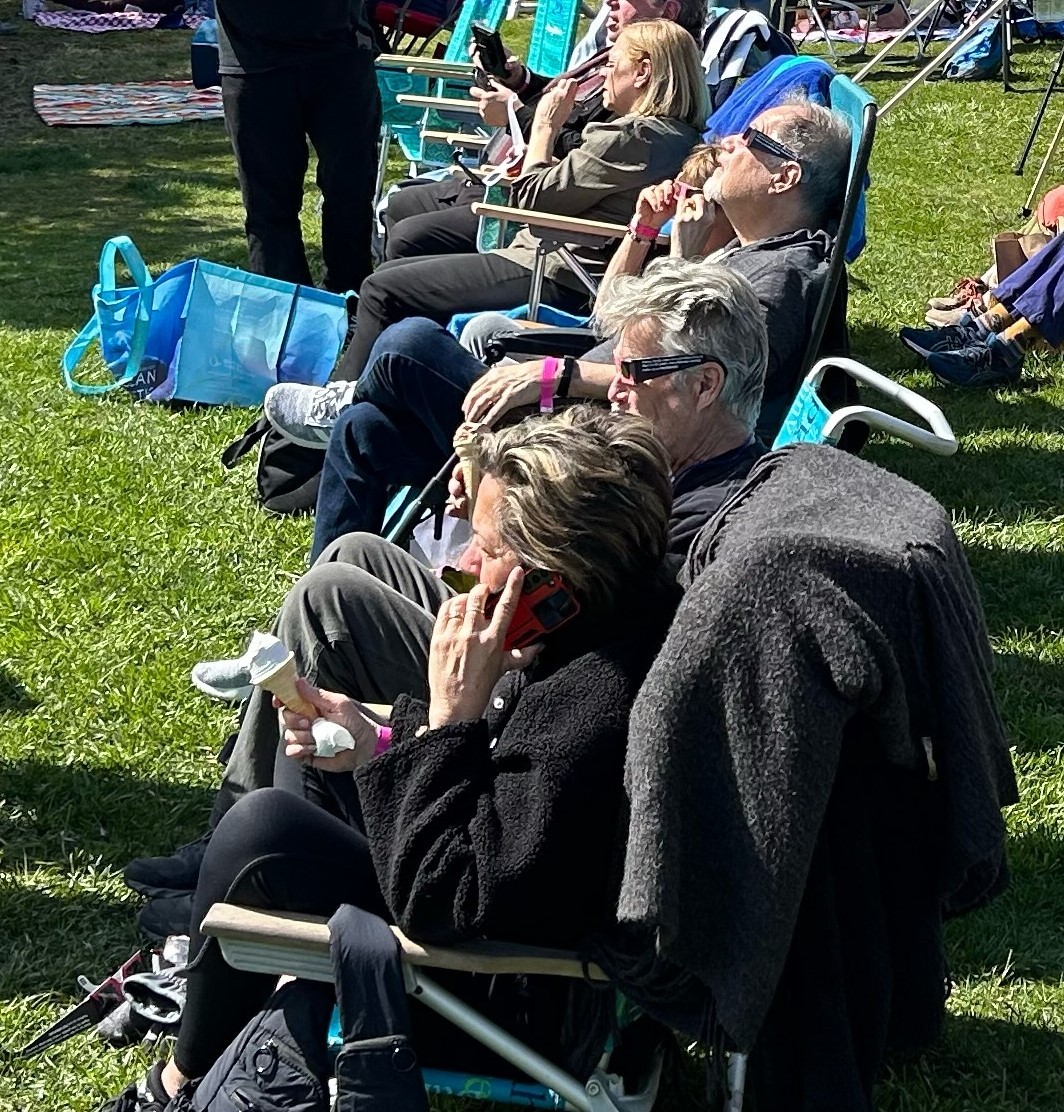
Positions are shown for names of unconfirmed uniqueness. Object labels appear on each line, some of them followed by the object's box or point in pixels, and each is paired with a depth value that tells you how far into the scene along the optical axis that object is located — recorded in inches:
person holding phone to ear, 76.9
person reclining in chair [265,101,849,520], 143.9
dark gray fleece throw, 70.5
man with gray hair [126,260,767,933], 105.1
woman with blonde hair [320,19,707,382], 180.5
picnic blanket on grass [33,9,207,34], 578.6
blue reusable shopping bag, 214.4
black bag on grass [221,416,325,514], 180.9
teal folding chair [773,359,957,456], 100.3
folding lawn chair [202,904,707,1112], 77.3
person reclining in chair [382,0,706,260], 203.2
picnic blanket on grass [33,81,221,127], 456.8
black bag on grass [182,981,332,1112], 80.7
